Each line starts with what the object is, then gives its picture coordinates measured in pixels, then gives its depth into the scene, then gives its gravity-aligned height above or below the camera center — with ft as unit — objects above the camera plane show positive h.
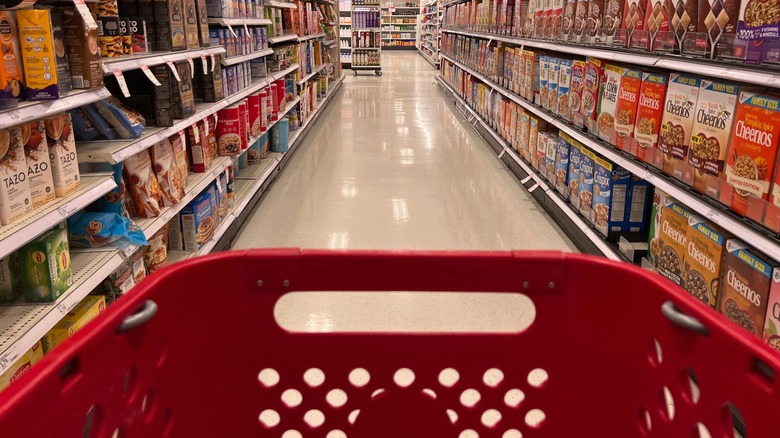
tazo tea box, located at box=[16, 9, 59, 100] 5.69 -0.05
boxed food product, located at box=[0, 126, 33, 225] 5.53 -1.14
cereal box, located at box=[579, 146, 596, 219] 11.53 -2.40
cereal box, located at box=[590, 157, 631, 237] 10.43 -2.46
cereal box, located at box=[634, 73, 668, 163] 8.81 -0.92
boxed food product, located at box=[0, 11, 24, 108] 5.38 -0.16
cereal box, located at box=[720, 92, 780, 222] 6.33 -1.11
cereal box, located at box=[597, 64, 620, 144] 10.28 -0.90
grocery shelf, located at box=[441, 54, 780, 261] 6.29 -1.80
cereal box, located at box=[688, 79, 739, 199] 7.11 -1.01
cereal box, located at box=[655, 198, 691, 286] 8.20 -2.51
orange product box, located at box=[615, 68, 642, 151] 9.51 -0.91
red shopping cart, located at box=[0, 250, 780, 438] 3.04 -1.67
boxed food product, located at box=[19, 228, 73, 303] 6.15 -2.10
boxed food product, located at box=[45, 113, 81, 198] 6.37 -1.07
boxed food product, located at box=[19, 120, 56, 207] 5.94 -1.09
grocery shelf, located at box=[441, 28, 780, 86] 6.19 -0.23
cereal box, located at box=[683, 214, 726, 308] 7.34 -2.50
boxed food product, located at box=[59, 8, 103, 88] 6.61 -0.01
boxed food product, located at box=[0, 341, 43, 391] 5.69 -2.90
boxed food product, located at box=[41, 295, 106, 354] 6.53 -2.86
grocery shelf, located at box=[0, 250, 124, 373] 5.47 -2.46
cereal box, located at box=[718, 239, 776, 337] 6.50 -2.49
